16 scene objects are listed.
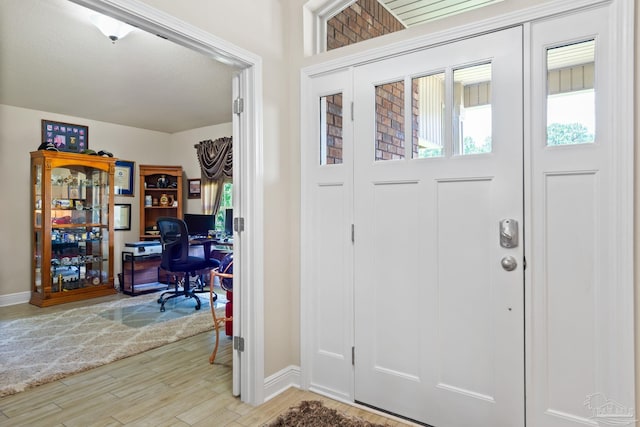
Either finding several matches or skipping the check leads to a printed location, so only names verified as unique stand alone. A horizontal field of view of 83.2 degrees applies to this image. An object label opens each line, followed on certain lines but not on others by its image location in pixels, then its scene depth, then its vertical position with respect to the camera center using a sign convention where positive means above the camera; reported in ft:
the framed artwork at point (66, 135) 16.08 +3.55
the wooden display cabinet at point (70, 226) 15.07 -0.63
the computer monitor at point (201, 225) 18.07 -0.67
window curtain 17.99 +2.17
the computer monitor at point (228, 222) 17.58 -0.52
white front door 5.60 -0.39
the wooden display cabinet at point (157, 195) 19.38 +0.92
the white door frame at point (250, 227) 7.13 -0.31
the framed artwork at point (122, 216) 18.70 -0.21
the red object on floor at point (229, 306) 9.62 -2.54
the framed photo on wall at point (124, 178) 18.65 +1.81
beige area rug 8.95 -3.86
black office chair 14.30 -1.82
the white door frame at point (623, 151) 4.77 +0.79
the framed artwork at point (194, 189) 19.93 +1.27
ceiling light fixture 8.74 +4.61
